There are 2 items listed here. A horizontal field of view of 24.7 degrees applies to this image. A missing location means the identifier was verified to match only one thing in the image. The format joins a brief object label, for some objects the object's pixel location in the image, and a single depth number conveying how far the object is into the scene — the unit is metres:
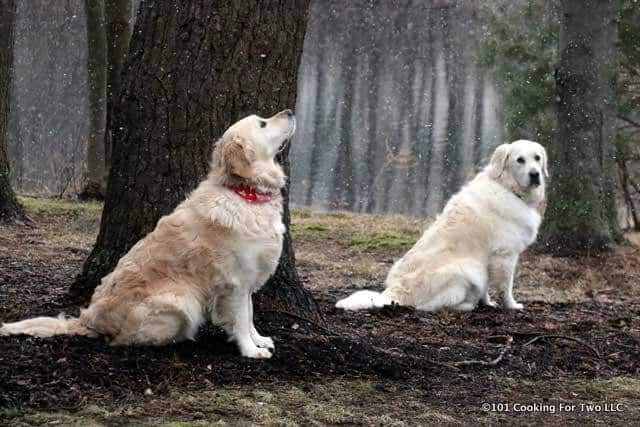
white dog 12.39
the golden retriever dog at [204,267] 7.67
